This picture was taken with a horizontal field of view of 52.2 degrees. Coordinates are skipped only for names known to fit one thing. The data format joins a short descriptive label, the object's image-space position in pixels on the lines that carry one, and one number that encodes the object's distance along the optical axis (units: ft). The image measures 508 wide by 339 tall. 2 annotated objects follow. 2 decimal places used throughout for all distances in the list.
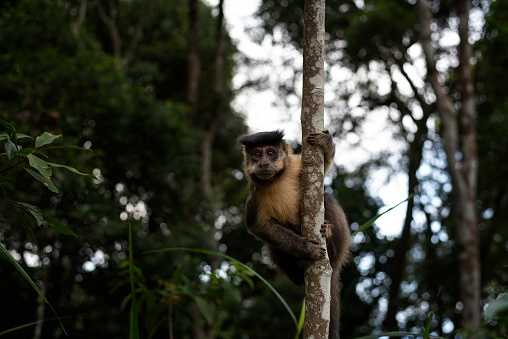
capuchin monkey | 13.34
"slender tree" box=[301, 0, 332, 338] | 9.80
